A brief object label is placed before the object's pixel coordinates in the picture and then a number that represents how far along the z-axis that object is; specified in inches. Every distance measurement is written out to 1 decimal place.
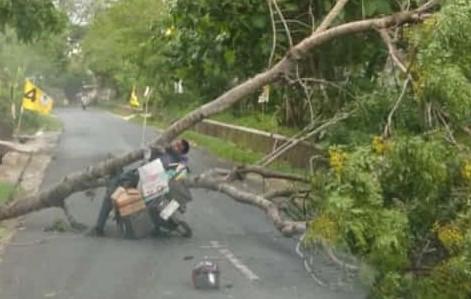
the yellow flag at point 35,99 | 1248.2
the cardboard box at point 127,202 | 551.5
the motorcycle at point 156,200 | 537.6
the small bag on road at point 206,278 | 427.2
